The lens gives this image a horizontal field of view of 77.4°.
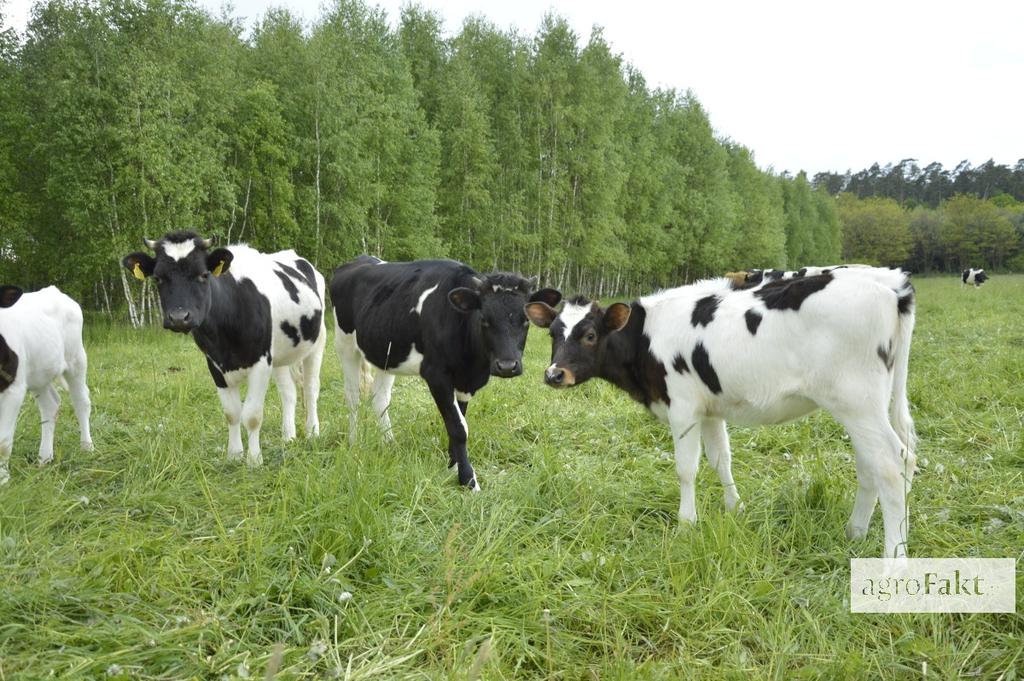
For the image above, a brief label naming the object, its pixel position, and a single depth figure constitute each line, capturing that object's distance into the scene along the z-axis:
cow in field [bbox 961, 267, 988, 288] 38.78
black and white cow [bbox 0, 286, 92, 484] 5.30
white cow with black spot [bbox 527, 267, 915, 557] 3.91
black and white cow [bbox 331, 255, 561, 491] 5.50
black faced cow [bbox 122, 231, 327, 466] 5.62
